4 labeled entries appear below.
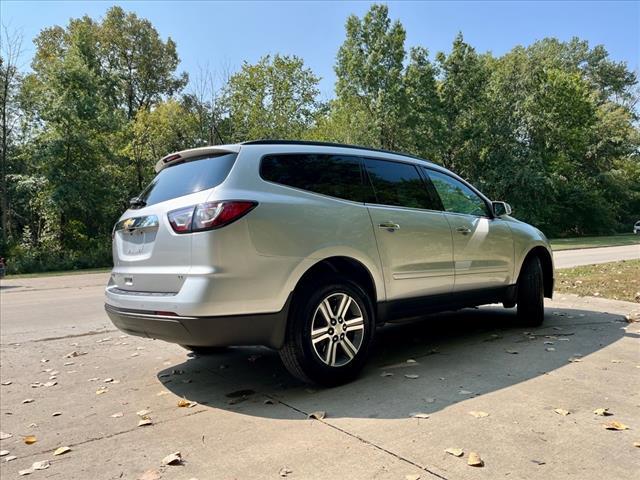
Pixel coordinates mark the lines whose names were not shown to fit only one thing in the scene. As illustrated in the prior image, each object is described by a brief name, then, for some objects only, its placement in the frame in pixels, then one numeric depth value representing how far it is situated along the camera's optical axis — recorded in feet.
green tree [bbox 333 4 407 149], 116.37
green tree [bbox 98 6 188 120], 141.38
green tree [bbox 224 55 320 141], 111.45
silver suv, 11.43
